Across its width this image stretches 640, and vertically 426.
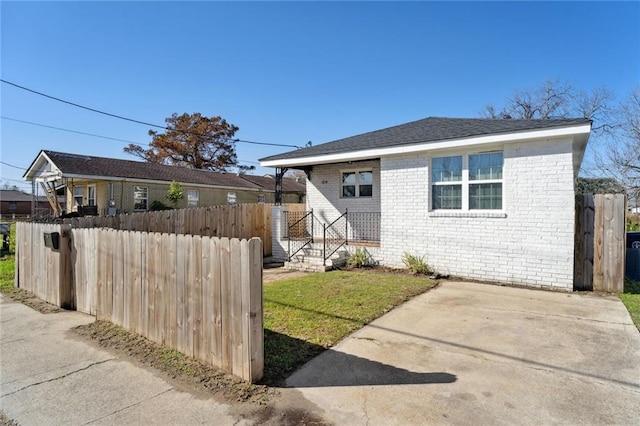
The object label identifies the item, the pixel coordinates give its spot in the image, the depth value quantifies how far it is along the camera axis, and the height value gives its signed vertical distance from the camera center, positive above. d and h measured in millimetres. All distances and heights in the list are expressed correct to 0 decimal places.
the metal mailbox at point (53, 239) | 5504 -565
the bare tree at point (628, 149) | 18938 +3380
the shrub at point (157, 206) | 22828 -17
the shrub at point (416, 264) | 8453 -1479
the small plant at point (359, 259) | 9547 -1512
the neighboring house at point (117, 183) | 20375 +1588
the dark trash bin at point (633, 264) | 7785 -1349
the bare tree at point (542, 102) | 25656 +8368
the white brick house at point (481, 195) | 7000 +284
